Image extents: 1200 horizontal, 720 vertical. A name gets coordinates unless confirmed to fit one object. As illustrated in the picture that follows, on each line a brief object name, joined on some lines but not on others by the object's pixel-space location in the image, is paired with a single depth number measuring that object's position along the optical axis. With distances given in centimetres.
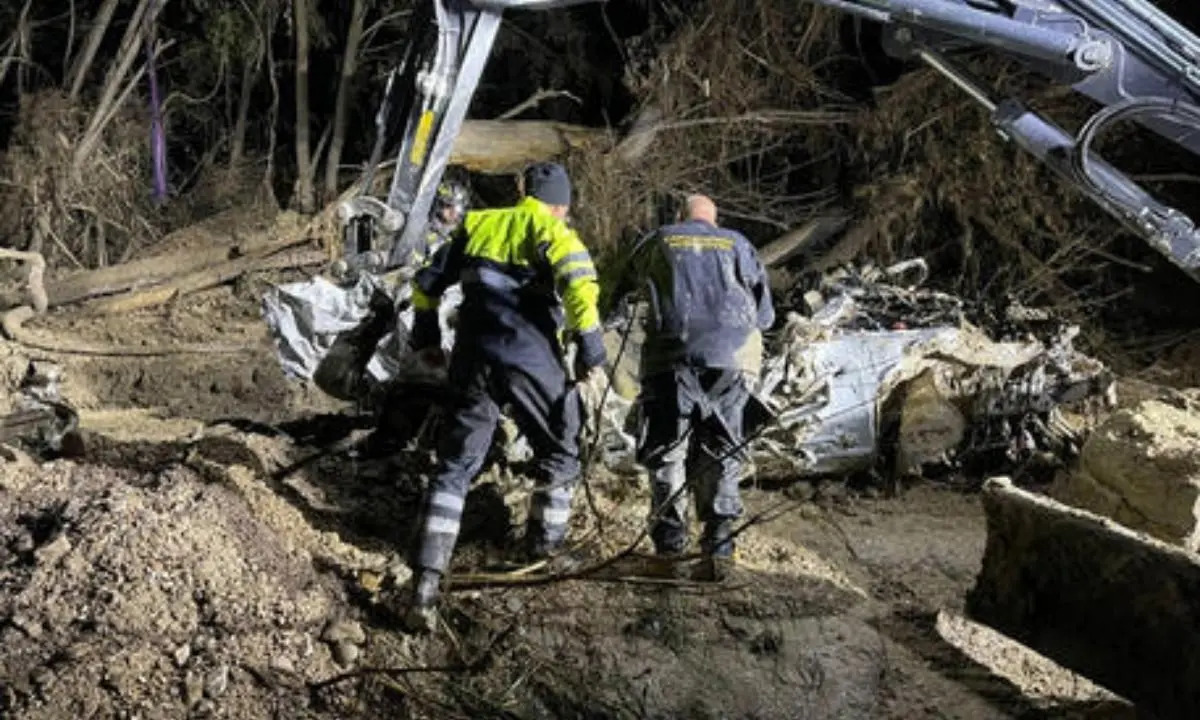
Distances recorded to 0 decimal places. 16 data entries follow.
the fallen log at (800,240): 853
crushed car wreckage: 569
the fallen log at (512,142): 792
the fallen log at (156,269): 743
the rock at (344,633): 370
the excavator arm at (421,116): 519
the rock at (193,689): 323
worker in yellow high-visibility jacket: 442
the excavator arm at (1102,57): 442
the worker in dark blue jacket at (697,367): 482
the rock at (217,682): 327
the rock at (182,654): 337
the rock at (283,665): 346
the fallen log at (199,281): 736
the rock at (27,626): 335
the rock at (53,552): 362
